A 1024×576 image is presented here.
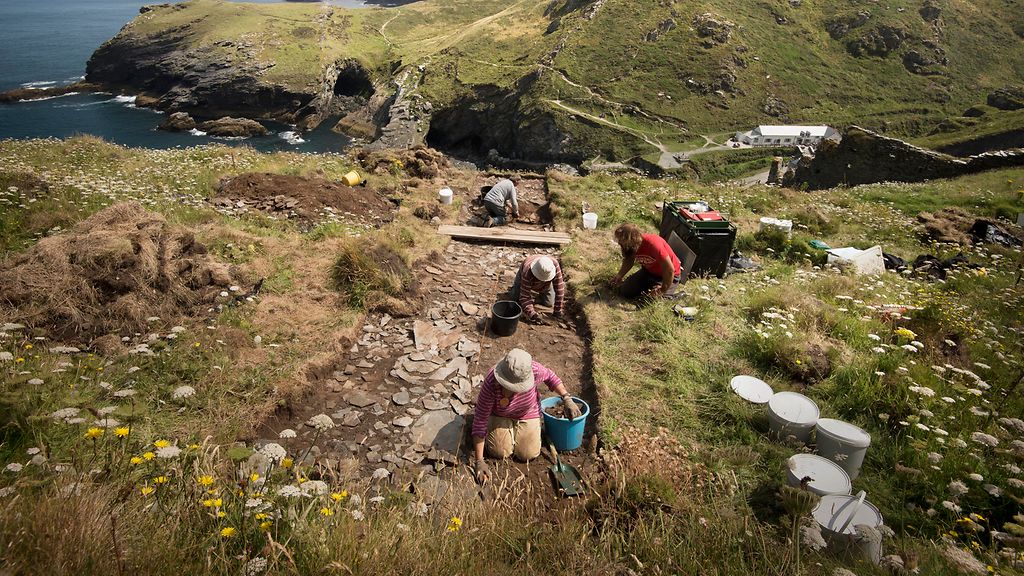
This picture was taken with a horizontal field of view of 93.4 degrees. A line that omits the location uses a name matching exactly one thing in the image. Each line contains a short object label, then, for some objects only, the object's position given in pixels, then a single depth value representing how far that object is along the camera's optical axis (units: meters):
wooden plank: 10.84
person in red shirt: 7.43
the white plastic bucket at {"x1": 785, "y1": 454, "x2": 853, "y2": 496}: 3.63
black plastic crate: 8.24
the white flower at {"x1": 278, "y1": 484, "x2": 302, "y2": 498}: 2.50
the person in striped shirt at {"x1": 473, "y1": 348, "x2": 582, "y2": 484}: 4.54
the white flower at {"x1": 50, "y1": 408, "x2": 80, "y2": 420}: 2.62
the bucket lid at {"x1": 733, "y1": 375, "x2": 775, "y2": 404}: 5.19
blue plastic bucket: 4.93
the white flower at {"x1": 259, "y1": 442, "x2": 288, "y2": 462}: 3.71
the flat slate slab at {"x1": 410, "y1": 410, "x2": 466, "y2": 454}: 5.16
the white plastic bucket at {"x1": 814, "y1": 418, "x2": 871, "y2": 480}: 4.07
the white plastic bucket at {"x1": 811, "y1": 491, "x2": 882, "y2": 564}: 3.03
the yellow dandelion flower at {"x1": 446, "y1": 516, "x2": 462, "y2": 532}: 2.77
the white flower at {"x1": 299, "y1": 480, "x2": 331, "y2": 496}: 2.74
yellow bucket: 12.85
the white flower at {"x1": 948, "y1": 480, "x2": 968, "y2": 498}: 3.05
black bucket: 7.10
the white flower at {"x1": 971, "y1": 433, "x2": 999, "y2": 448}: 3.07
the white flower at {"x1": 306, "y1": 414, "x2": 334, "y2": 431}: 5.16
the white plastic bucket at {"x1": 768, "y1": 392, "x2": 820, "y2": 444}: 4.57
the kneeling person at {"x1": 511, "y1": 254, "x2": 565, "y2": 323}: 7.23
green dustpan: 4.46
